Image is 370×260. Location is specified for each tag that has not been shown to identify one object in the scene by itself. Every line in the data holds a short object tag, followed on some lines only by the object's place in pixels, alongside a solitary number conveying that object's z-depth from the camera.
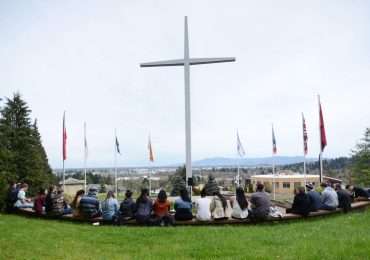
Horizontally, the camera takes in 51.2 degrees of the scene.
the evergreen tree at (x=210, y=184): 31.70
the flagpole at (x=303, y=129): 22.63
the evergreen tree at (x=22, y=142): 31.14
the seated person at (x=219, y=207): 10.95
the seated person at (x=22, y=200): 14.74
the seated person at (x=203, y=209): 10.88
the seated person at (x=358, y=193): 15.19
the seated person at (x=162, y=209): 10.72
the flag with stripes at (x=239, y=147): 31.67
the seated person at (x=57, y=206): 12.81
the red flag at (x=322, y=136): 19.08
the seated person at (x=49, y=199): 12.92
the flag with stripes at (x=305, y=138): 22.59
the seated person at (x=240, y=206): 10.97
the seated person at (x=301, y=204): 11.39
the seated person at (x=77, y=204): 12.11
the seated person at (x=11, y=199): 14.70
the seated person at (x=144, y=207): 10.87
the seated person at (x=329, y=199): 12.28
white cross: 23.45
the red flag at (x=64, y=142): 23.15
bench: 10.85
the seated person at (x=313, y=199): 12.05
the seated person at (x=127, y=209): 11.35
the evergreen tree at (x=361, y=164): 44.04
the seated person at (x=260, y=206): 10.88
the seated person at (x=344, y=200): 12.64
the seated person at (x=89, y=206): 11.88
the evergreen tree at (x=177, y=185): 33.55
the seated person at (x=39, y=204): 13.33
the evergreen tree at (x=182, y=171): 42.34
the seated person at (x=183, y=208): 11.09
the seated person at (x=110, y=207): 11.28
